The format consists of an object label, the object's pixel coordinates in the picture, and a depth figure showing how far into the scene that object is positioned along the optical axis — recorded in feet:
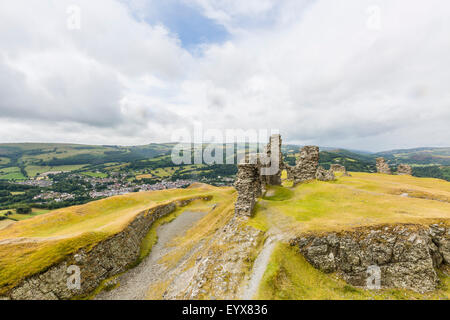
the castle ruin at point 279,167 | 110.01
